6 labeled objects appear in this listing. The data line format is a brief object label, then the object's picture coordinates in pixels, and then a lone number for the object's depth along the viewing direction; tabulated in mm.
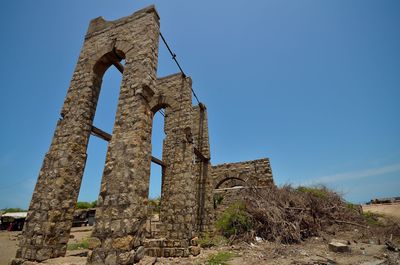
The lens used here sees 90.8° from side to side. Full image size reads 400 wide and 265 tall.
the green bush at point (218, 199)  10836
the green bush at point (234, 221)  7766
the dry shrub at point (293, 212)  7172
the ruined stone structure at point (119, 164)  3785
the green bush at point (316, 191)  9281
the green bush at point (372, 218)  9003
